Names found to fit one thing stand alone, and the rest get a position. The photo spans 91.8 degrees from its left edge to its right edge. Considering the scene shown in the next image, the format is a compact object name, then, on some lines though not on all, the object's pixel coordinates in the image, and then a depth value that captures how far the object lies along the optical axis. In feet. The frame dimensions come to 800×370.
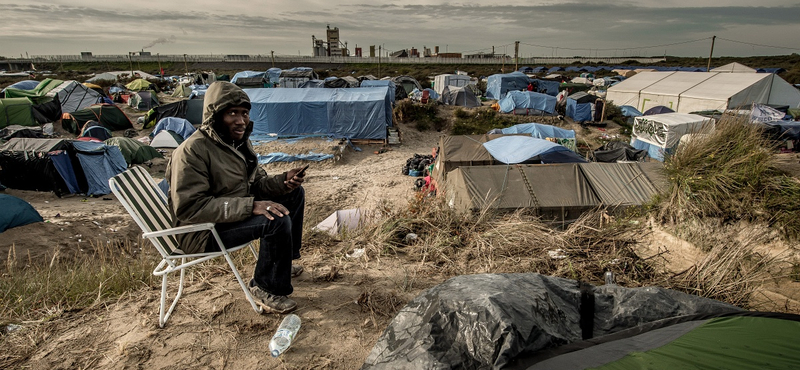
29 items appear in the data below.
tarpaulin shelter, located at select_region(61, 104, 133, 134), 60.59
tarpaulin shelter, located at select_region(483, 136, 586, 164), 33.78
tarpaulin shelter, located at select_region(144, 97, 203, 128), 68.13
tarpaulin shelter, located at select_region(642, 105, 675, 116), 73.26
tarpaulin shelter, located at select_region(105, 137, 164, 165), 44.98
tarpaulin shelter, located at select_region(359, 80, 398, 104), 94.23
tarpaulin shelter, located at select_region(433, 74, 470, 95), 111.89
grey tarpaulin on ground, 4.93
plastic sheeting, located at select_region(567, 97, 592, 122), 77.41
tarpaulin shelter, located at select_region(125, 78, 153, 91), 105.12
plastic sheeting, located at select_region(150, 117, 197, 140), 58.08
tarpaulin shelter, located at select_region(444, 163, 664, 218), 26.58
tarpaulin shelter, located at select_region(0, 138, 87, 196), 37.14
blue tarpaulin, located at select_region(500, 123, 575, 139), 51.47
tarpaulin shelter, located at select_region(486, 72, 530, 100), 103.30
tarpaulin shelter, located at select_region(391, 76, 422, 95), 112.88
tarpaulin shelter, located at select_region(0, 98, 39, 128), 56.54
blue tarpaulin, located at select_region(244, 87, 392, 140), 60.34
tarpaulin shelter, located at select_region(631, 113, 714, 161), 46.26
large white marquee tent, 69.67
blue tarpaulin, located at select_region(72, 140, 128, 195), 38.63
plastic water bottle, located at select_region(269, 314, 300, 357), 6.91
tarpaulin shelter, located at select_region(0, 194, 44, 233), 25.34
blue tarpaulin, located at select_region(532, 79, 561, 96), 112.88
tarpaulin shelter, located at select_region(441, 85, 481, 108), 88.53
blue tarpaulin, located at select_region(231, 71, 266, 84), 106.11
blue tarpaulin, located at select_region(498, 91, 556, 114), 78.43
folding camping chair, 7.47
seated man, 7.36
